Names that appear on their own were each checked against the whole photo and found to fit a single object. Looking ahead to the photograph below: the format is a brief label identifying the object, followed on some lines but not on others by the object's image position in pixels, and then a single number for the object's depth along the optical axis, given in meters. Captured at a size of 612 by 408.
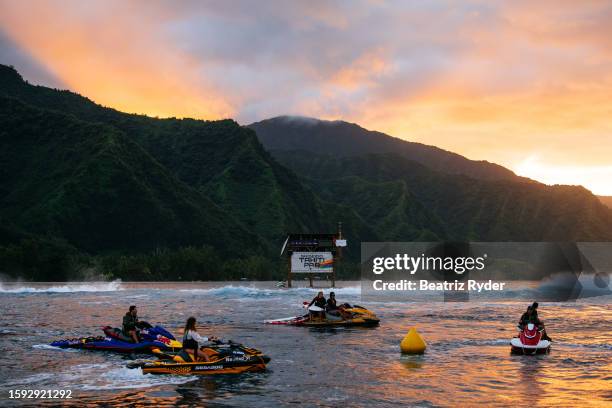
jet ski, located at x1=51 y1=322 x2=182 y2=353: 31.55
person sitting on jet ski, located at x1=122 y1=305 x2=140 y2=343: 32.44
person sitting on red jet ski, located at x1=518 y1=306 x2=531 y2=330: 32.88
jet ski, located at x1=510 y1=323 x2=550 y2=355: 32.69
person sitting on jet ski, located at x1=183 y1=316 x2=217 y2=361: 26.00
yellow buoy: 32.72
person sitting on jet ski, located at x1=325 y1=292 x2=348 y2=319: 46.41
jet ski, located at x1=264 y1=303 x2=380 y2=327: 46.00
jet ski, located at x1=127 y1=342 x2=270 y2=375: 25.74
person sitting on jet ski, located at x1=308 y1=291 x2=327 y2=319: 46.25
